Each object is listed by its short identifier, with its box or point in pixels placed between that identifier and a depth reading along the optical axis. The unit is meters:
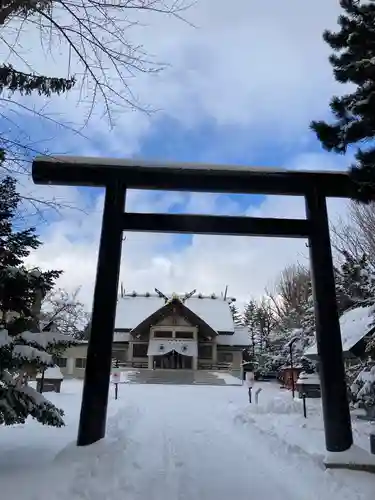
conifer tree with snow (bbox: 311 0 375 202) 5.58
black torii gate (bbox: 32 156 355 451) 7.08
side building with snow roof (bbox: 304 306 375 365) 10.55
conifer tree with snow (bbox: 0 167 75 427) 5.43
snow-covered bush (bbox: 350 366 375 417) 8.52
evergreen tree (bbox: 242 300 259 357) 45.09
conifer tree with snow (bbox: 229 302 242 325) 62.78
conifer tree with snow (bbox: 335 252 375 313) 12.30
